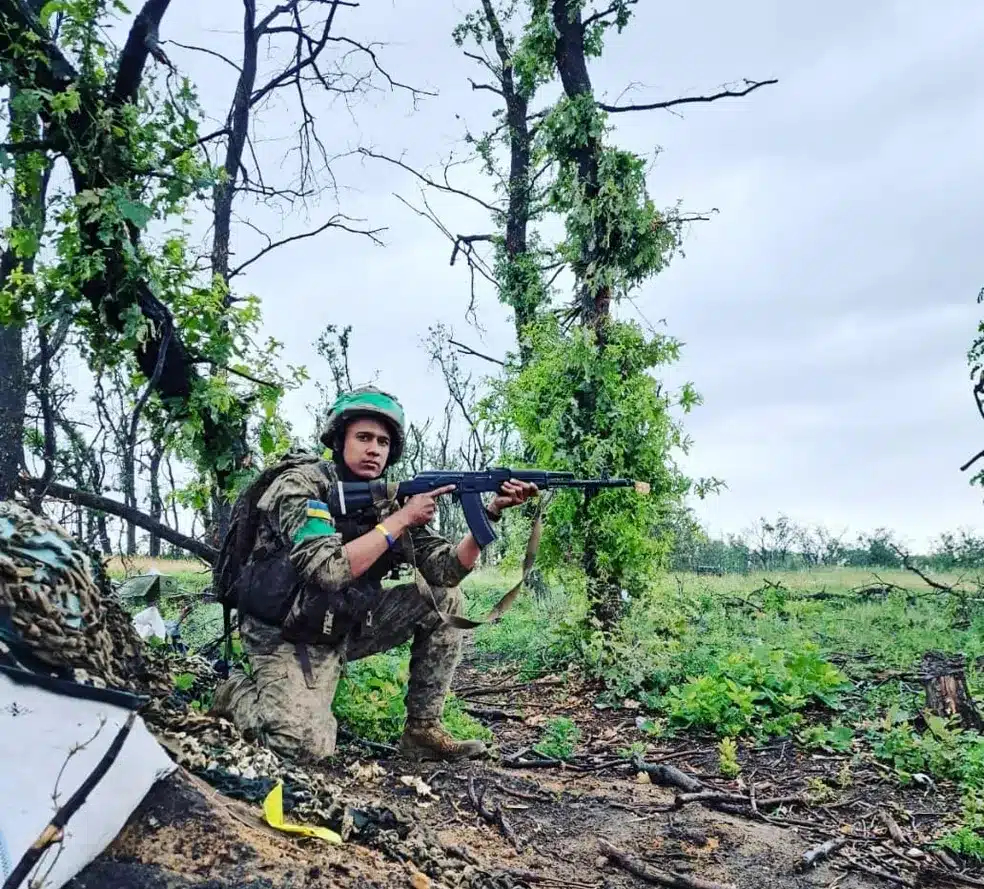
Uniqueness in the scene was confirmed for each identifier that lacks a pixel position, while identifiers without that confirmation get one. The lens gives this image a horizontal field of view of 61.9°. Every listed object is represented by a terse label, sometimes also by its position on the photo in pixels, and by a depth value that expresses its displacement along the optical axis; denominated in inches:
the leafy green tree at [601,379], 301.0
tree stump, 208.2
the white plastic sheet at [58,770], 76.9
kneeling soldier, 159.6
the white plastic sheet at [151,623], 207.0
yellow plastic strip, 104.9
